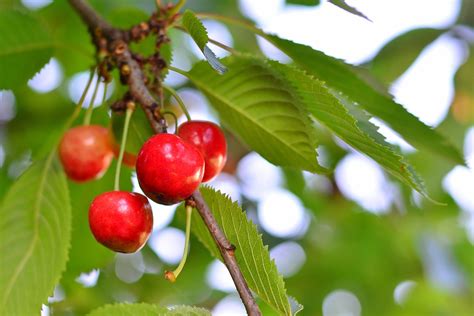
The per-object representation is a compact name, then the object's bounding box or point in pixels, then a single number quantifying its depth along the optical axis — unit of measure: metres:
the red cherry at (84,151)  0.91
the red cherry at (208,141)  0.86
